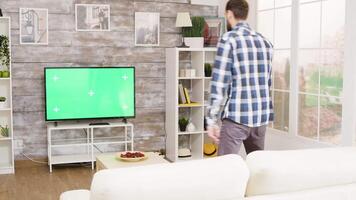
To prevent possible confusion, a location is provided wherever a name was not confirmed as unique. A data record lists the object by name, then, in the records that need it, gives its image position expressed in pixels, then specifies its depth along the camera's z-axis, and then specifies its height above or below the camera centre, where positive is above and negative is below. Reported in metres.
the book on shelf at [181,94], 5.97 -0.23
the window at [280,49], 5.18 +0.29
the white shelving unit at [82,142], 5.55 -0.80
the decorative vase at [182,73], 5.95 +0.03
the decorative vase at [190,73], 5.93 +0.04
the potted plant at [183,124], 6.00 -0.59
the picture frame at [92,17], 5.75 +0.70
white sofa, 1.85 -0.42
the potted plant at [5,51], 5.25 +0.26
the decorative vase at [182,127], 6.02 -0.64
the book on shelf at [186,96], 5.98 -0.25
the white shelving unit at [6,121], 5.32 -0.52
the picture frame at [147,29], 6.03 +0.58
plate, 4.23 -0.72
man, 3.27 -0.07
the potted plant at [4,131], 5.39 -0.62
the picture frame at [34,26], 5.55 +0.57
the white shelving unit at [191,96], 5.87 -0.26
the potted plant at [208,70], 6.05 +0.07
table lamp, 5.85 +0.67
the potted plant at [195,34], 6.03 +0.52
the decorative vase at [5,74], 5.24 +0.01
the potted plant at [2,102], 5.32 -0.29
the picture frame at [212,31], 6.19 +0.57
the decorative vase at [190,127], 6.02 -0.63
